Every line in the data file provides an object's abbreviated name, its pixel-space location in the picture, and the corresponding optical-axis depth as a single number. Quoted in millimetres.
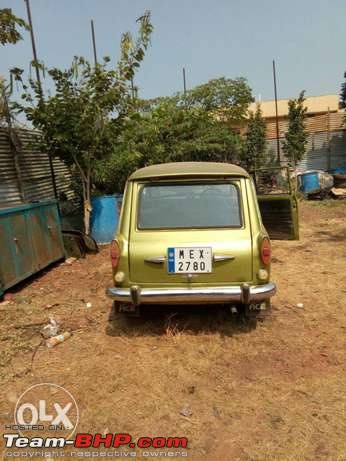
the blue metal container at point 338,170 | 14494
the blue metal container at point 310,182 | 13023
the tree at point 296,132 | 15250
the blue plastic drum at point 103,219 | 7473
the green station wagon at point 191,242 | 3168
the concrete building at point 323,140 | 15938
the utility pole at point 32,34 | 7028
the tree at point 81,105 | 6371
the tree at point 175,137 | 7746
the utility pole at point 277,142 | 16406
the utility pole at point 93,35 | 9055
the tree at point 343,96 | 17077
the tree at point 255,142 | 15742
